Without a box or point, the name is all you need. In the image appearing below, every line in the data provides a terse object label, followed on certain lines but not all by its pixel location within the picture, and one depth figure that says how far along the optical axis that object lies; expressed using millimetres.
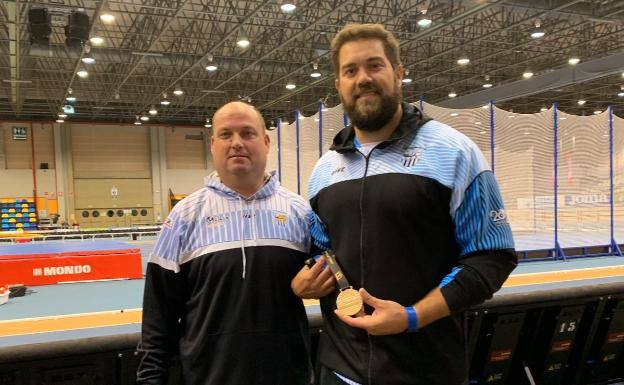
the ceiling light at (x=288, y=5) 10938
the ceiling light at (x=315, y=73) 17225
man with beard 1463
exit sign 23750
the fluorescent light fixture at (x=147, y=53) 14766
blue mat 7246
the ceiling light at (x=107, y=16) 11470
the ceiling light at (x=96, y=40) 13102
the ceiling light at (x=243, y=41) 13438
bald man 1848
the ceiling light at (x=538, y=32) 13851
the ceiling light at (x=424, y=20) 12281
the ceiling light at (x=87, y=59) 14300
